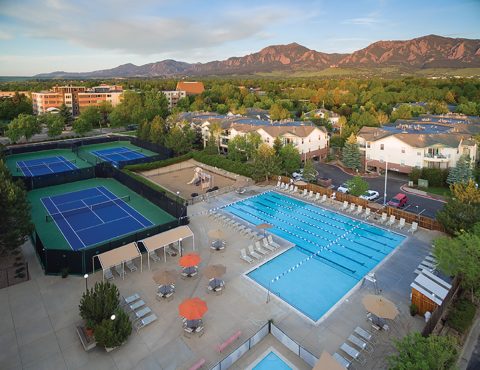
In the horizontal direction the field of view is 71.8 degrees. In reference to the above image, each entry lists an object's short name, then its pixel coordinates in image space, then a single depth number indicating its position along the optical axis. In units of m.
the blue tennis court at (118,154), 58.68
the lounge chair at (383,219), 29.57
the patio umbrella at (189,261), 20.89
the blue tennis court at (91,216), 29.06
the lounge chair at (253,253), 23.77
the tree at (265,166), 40.22
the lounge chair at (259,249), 24.49
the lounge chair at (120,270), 21.57
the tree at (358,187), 33.22
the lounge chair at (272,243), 25.44
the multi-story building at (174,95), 120.76
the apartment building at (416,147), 42.25
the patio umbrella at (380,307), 15.79
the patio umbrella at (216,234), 25.06
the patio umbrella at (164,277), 18.86
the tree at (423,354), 11.18
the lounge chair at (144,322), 16.80
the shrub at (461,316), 16.25
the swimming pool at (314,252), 20.36
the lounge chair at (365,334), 15.58
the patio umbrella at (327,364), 12.41
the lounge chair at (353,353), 14.62
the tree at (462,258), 17.52
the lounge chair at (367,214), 30.81
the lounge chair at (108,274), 21.29
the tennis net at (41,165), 52.45
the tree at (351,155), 46.16
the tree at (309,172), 39.28
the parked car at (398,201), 33.78
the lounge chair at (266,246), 24.92
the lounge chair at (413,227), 27.45
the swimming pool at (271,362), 14.55
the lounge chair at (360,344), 15.12
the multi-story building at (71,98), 106.44
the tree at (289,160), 44.28
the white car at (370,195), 35.58
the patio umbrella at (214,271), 19.67
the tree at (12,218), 21.88
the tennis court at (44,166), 50.99
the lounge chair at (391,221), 28.81
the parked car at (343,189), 37.78
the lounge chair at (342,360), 14.11
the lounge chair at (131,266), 22.30
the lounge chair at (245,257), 23.19
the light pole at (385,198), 35.14
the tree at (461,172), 37.22
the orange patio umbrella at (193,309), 15.90
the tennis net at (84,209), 32.69
